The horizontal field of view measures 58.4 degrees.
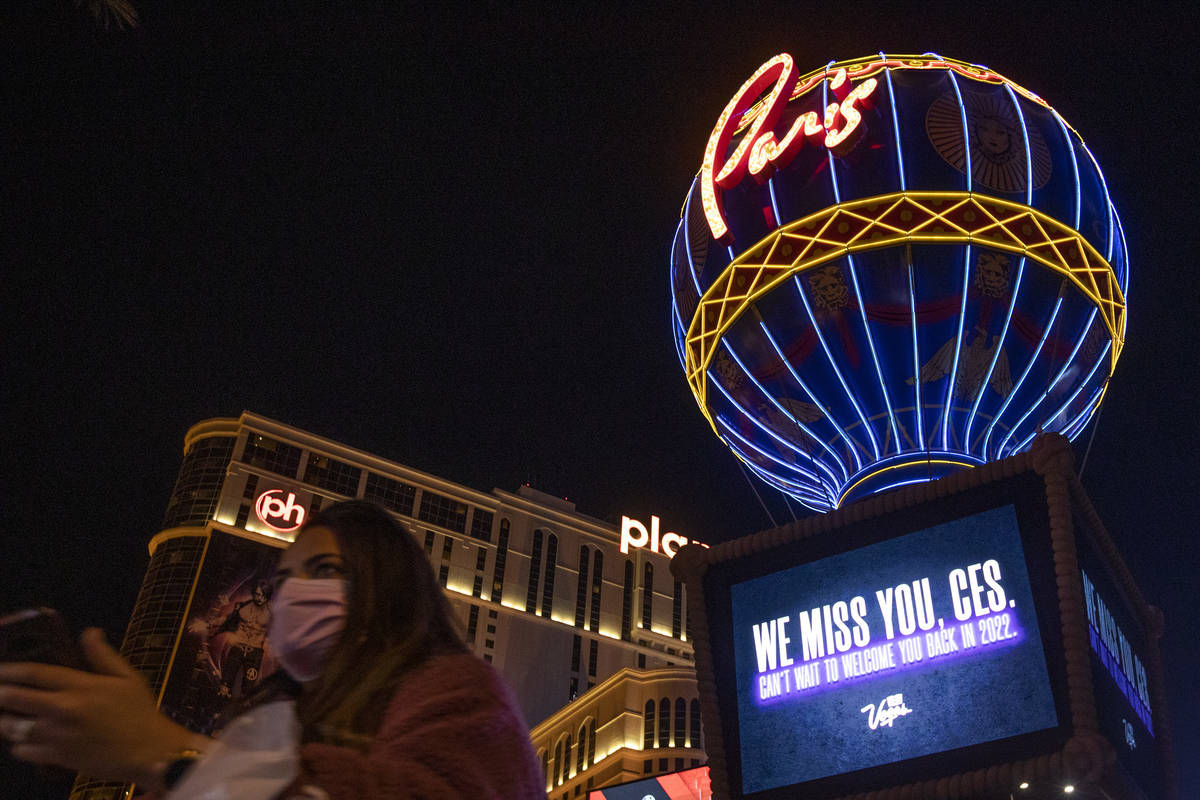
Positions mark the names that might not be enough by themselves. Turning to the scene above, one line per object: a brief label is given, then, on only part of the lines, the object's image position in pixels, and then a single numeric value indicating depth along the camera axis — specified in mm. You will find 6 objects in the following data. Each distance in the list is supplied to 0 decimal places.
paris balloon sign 12820
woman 1773
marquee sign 9500
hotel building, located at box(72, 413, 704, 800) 57875
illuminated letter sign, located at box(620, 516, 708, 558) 76312
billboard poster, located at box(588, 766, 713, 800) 29328
